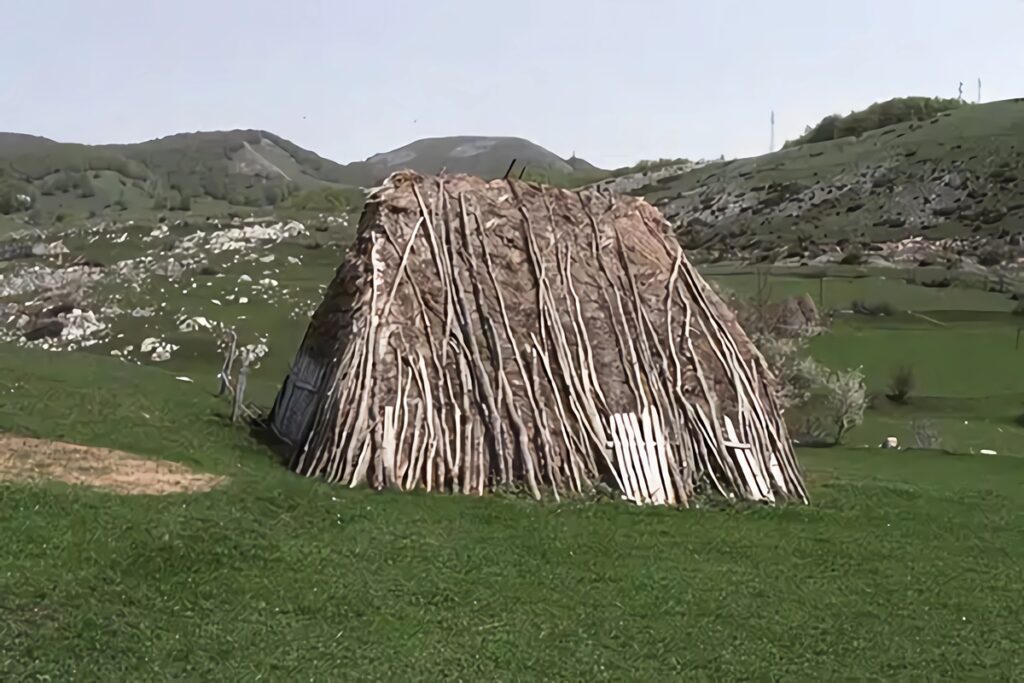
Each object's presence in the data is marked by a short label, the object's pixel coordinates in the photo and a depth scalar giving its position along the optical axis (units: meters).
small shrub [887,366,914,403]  26.06
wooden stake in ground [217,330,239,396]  16.36
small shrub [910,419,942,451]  20.84
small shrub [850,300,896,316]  34.59
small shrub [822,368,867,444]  22.11
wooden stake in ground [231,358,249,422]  13.94
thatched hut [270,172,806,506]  11.01
